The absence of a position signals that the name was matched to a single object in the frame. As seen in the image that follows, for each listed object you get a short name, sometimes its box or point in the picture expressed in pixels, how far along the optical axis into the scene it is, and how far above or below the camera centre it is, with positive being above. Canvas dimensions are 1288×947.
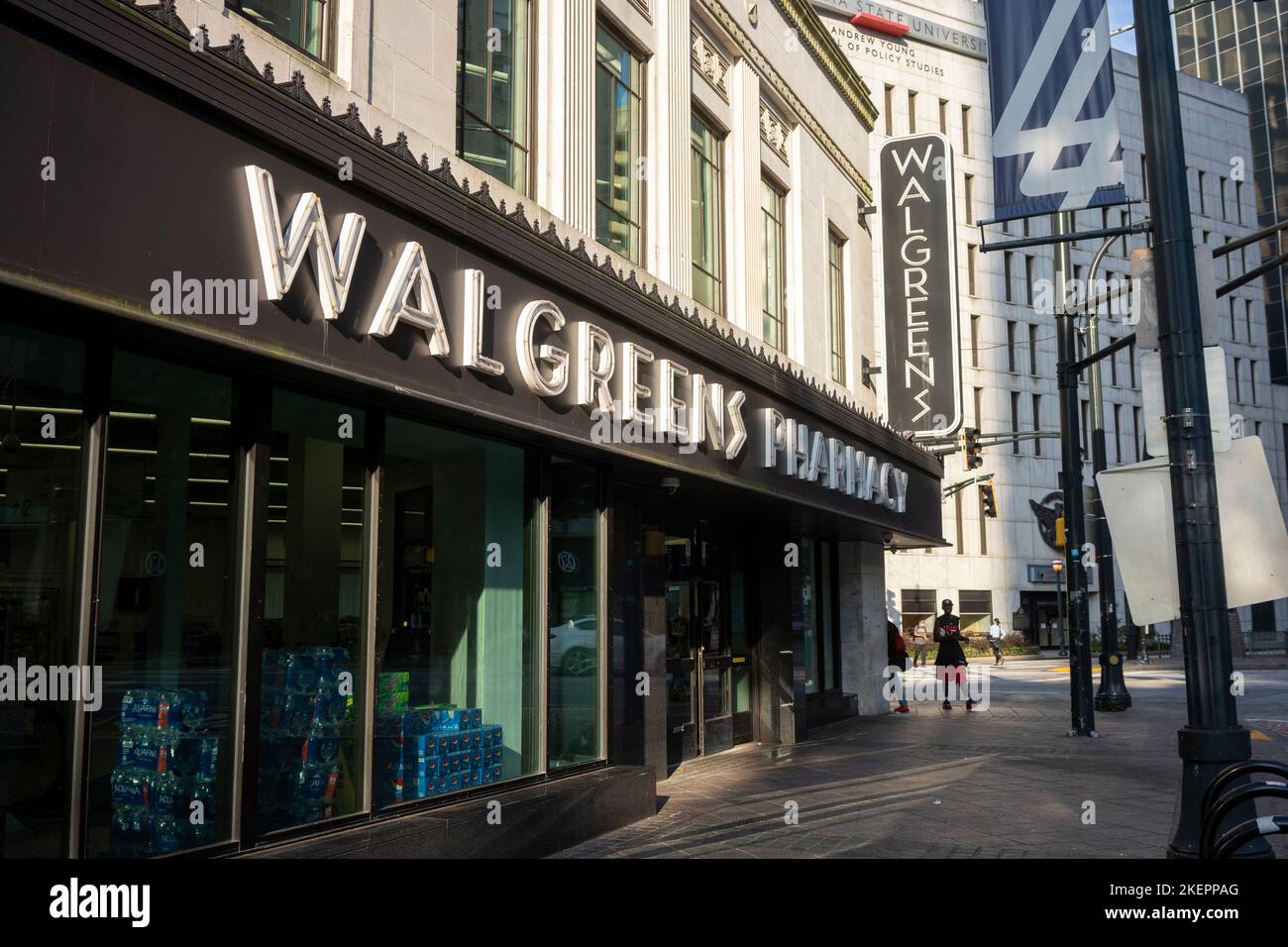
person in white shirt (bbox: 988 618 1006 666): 45.38 -0.81
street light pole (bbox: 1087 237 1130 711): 20.73 -0.46
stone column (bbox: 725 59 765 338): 13.88 +5.25
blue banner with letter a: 11.48 +5.35
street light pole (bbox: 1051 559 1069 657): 46.80 +0.22
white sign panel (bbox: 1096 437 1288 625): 6.82 +0.52
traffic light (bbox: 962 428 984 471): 24.41 +4.00
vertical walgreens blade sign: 18.67 +5.52
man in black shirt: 21.61 -0.48
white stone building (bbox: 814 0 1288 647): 56.09 +14.91
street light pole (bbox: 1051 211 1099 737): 16.28 +0.96
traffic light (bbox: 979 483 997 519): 37.62 +4.04
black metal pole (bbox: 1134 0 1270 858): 6.71 +0.98
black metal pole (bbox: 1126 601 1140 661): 43.15 -1.14
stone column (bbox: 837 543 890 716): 19.39 -0.09
